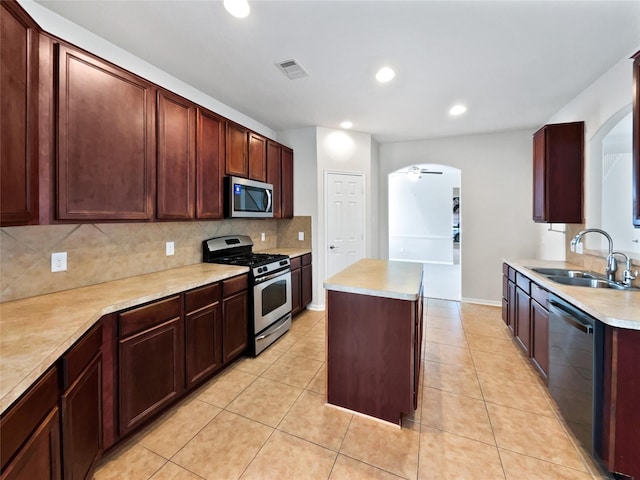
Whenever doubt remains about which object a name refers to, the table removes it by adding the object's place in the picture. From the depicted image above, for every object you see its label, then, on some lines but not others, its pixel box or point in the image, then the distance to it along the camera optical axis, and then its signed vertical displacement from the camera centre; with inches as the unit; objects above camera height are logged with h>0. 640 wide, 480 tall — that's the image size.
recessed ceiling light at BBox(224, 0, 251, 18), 68.4 +57.9
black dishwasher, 60.4 -32.0
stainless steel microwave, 115.9 +17.5
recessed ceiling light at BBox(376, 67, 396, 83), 100.5 +60.5
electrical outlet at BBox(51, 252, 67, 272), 71.8 -6.6
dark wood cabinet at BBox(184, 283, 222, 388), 83.0 -30.5
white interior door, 168.1 +10.7
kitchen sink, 90.6 -15.0
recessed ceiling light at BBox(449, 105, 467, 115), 134.2 +62.9
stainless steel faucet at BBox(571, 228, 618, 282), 87.1 -8.4
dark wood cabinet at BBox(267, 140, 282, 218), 146.8 +35.4
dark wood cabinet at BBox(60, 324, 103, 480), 46.6 -32.0
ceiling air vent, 96.2 +60.5
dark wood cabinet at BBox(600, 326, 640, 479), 55.9 -33.8
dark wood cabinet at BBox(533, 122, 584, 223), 114.7 +27.2
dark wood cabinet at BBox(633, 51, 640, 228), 66.4 +22.9
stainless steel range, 111.0 -20.4
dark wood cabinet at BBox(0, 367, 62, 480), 32.6 -26.5
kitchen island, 72.3 -29.7
